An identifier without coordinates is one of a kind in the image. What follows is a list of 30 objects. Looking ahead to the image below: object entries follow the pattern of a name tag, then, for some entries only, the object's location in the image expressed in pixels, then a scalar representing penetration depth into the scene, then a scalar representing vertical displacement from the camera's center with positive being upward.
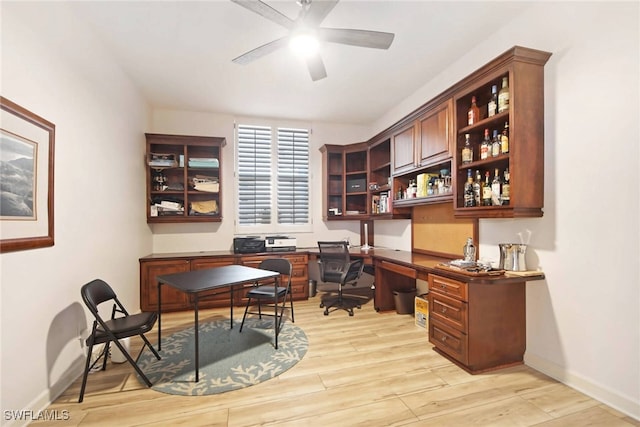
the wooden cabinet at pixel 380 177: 4.37 +0.59
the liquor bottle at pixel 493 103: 2.52 +0.97
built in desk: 2.42 -0.90
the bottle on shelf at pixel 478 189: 2.73 +0.23
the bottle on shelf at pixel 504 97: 2.37 +0.98
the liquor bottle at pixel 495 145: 2.49 +0.60
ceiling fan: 1.98 +1.42
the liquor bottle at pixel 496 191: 2.47 +0.19
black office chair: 3.96 -0.75
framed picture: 1.68 +0.22
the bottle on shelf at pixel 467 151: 2.81 +0.61
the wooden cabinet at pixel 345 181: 4.97 +0.56
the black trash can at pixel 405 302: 3.89 -1.21
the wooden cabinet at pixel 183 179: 4.27 +0.53
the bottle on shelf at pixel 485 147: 2.62 +0.61
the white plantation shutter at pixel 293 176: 5.17 +0.67
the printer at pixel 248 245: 4.48 -0.51
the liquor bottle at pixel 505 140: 2.39 +0.62
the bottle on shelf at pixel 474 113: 2.76 +0.97
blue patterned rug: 2.30 -1.38
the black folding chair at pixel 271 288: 3.38 -0.95
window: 4.98 +0.60
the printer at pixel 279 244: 4.61 -0.51
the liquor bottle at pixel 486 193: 2.59 +0.18
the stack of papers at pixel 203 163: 4.41 +0.78
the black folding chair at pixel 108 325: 2.10 -0.90
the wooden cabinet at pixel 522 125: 2.29 +0.72
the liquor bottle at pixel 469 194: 2.76 +0.19
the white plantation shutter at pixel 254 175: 4.96 +0.66
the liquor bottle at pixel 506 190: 2.35 +0.19
